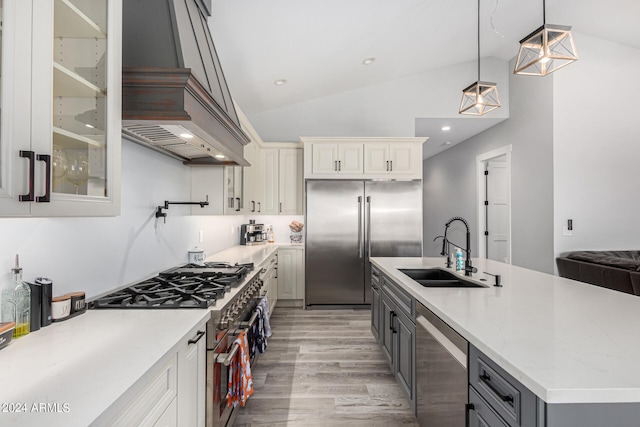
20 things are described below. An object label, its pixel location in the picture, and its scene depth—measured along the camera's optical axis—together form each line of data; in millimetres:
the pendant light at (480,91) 2801
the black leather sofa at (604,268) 2891
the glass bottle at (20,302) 1129
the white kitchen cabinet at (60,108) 804
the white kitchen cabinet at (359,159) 4363
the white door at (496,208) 5645
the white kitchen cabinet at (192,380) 1228
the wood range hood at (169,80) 1369
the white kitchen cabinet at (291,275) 4387
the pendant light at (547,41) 1977
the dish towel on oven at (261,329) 2252
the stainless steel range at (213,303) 1482
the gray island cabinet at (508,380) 812
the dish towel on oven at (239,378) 1693
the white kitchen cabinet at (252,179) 3649
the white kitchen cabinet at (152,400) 858
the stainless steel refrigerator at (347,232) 4332
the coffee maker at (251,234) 4398
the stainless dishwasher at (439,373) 1274
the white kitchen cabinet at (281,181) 4637
